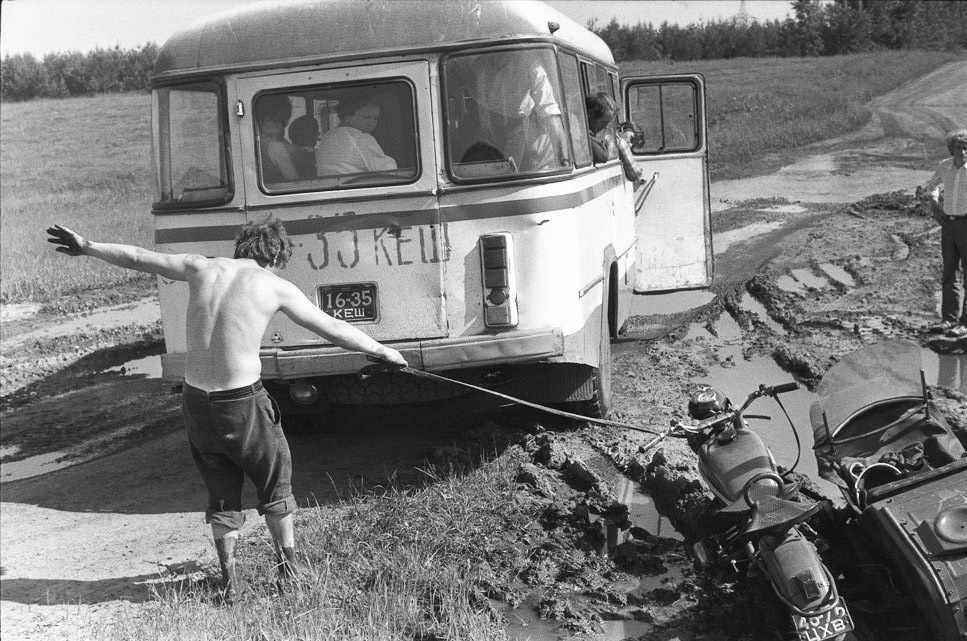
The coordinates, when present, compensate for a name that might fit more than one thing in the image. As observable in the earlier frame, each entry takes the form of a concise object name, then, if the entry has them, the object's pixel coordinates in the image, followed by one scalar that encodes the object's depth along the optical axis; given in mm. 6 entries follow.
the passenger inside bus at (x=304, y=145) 6008
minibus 5777
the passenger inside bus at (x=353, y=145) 5930
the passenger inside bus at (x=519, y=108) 5734
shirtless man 4523
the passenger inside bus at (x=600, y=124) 7059
